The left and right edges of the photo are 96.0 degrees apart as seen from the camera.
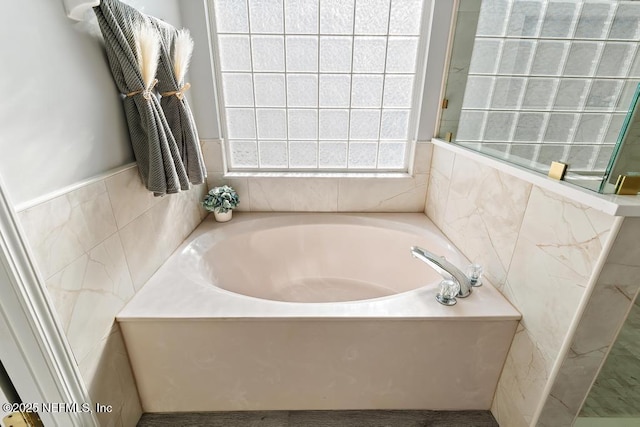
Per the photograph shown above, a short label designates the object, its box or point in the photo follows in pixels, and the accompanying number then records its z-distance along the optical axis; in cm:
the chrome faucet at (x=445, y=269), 110
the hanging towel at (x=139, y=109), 91
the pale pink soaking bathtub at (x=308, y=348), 104
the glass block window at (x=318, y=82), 158
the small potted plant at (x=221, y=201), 171
